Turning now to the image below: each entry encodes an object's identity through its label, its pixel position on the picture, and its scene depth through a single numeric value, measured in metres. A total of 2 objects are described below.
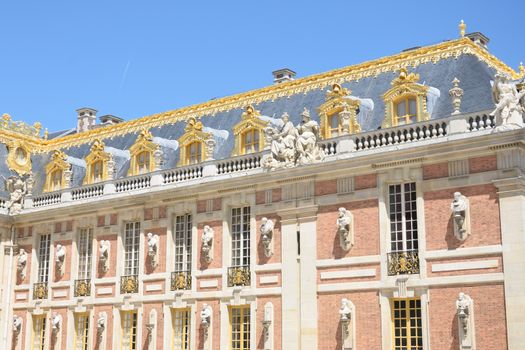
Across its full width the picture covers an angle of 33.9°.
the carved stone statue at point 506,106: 22.53
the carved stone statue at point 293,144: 26.38
